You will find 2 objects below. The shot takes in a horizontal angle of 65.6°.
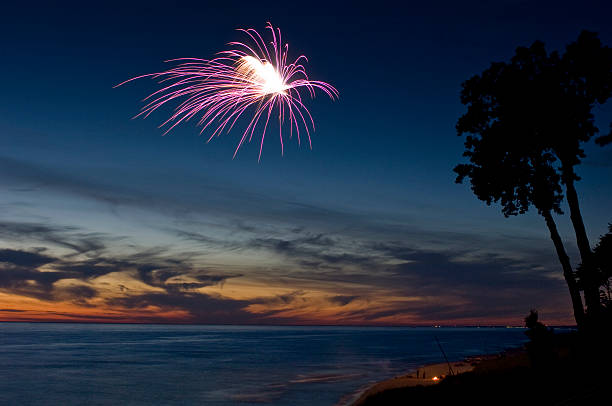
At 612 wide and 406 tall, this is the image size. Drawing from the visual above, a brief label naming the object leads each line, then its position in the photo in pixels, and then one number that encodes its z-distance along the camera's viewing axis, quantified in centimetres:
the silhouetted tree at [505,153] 2795
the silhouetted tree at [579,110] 2550
